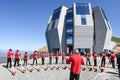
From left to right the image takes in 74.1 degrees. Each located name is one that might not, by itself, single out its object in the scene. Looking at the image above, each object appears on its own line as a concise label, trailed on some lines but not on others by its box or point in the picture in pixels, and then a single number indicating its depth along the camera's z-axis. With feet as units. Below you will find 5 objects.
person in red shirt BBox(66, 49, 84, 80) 9.99
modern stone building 72.96
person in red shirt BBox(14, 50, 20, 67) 28.21
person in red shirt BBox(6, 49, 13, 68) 26.29
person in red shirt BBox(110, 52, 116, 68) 28.89
